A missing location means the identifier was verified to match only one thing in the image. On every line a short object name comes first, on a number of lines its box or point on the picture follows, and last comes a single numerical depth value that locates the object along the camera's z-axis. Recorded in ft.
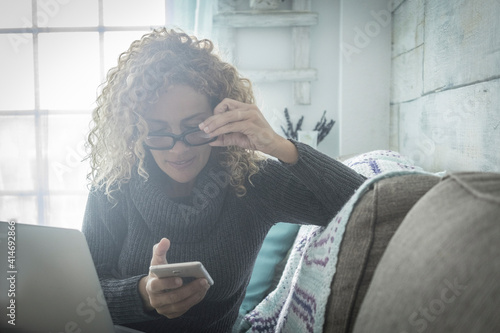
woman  3.60
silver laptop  2.13
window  8.82
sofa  1.83
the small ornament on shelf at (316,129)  8.10
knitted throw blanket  2.75
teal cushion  5.04
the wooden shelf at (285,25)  7.95
